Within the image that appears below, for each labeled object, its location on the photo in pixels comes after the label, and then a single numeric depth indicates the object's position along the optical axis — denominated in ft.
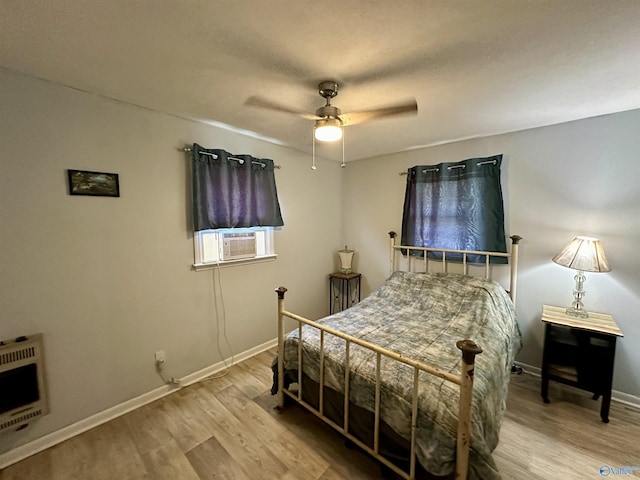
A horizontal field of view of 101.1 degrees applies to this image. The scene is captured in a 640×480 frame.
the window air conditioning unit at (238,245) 9.04
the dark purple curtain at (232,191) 7.73
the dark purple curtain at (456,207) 8.83
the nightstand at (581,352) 6.41
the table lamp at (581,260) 6.73
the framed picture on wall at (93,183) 5.87
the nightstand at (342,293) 12.84
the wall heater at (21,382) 5.12
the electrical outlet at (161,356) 7.32
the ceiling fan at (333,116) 5.34
